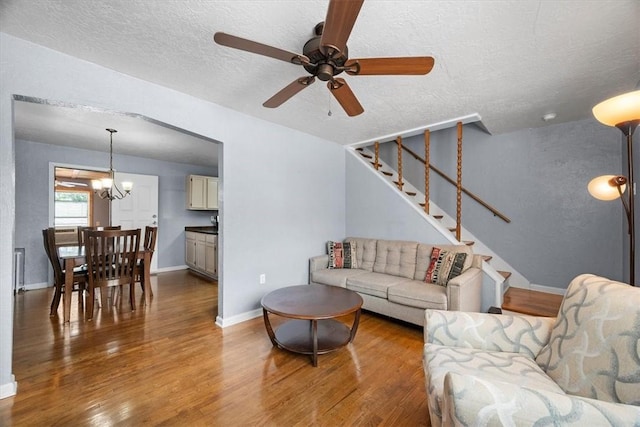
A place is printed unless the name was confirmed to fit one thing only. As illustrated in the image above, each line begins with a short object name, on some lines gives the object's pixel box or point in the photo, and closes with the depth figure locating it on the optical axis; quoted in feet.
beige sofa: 8.50
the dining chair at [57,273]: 9.90
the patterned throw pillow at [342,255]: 12.53
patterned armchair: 2.35
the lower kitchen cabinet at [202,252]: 15.52
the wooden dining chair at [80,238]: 11.16
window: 24.38
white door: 16.76
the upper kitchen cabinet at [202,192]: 19.22
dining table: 9.61
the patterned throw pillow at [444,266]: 9.44
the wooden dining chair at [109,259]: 9.72
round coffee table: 7.00
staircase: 9.86
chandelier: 13.28
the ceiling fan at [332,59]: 4.23
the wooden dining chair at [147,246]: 12.10
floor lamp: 4.86
